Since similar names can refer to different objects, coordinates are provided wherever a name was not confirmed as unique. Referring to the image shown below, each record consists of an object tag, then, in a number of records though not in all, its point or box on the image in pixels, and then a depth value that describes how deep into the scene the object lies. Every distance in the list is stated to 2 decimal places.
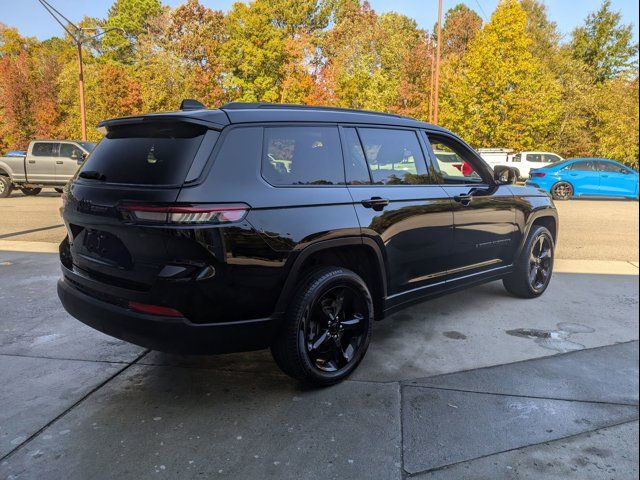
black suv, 2.80
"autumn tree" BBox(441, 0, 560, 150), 27.02
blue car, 16.36
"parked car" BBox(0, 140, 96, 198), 18.00
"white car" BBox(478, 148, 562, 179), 25.73
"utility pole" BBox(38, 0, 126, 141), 17.02
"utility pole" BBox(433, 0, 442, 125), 23.48
